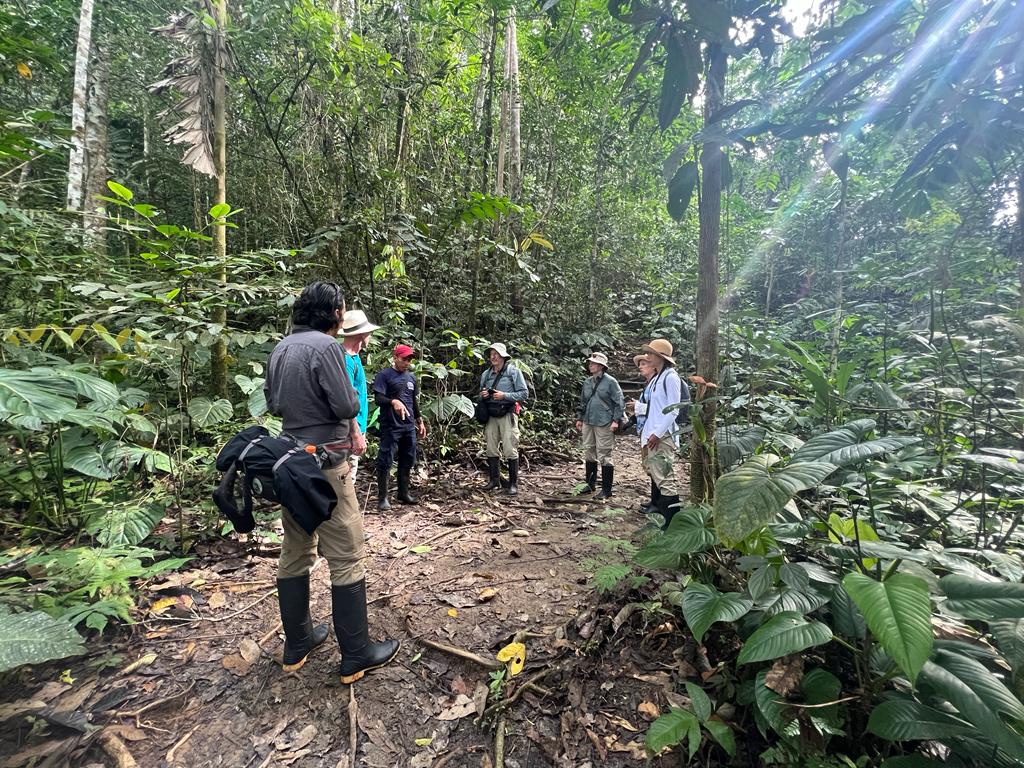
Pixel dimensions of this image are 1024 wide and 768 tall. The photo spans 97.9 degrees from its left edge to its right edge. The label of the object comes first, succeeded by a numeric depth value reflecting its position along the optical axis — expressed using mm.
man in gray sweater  2553
